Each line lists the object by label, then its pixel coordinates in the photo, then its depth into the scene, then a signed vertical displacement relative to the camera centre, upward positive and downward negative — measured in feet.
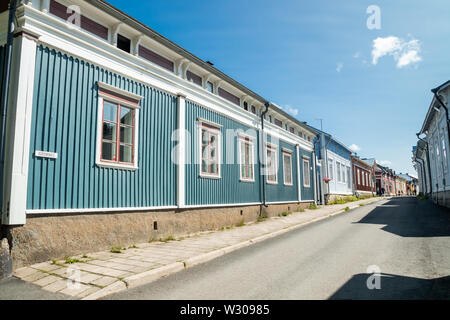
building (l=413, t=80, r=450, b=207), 48.65 +9.83
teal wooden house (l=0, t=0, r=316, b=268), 20.67 +6.52
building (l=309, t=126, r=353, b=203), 87.56 +7.17
